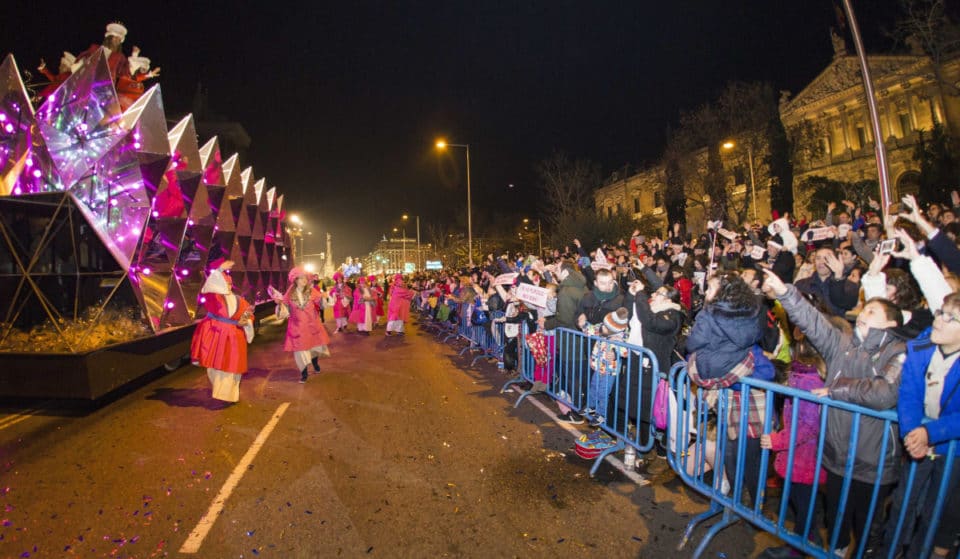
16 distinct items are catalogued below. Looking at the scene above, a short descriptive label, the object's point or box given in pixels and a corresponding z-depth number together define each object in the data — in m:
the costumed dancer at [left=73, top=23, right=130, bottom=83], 9.04
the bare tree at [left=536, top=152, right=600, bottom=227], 40.03
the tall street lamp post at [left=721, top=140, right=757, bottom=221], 27.65
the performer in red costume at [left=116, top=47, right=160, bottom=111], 8.99
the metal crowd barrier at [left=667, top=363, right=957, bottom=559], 2.62
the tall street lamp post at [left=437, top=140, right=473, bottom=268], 20.86
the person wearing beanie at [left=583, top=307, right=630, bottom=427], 4.89
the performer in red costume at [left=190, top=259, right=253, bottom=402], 6.62
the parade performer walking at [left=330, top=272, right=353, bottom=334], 16.36
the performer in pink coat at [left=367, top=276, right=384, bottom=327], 16.89
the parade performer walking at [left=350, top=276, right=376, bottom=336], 15.82
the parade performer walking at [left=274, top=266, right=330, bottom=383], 8.28
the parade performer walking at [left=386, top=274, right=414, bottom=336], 15.21
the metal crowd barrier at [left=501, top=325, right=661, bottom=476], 4.39
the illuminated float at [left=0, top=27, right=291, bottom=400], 6.45
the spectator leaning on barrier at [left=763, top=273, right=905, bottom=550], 2.76
